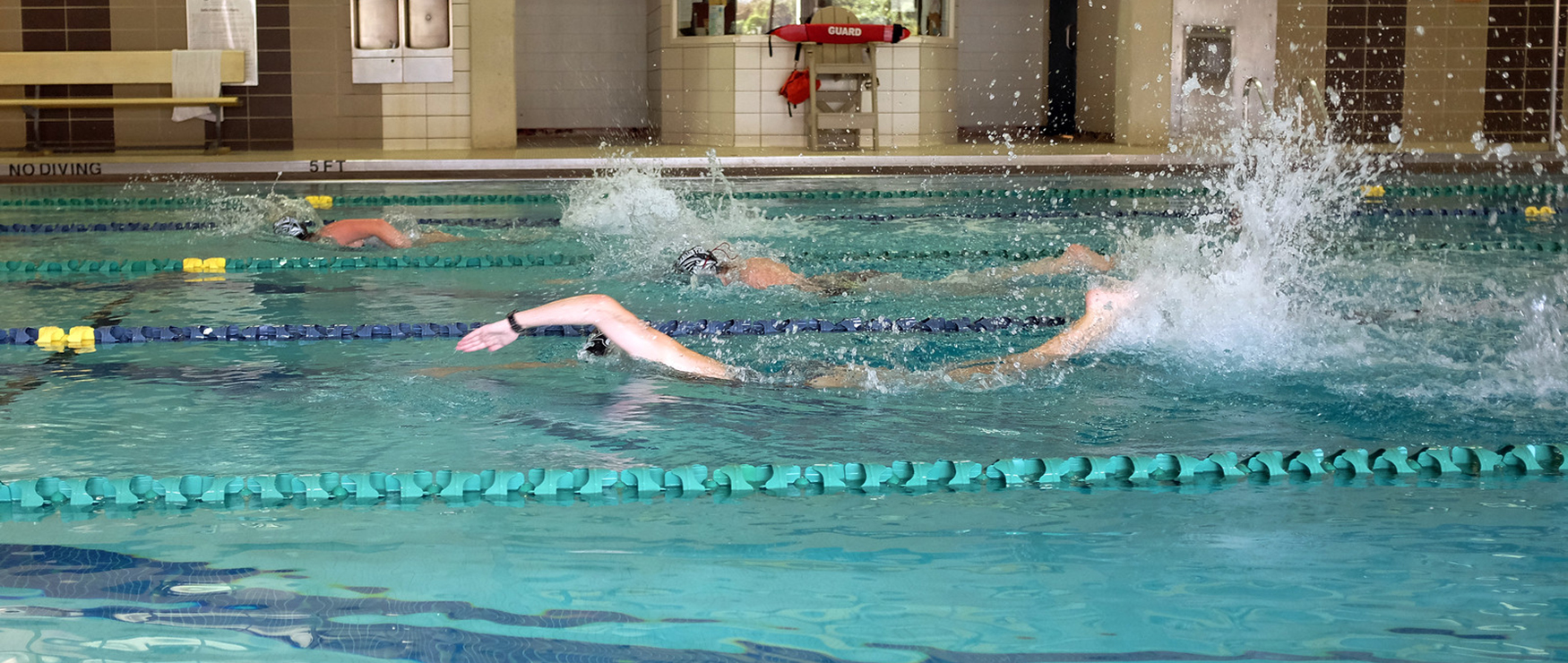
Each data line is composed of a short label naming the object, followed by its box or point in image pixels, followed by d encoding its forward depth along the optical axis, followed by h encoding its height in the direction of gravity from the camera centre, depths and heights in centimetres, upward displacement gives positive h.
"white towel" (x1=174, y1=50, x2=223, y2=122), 1160 +77
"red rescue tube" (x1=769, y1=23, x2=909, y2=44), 1094 +104
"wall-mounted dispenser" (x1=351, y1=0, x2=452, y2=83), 1205 +107
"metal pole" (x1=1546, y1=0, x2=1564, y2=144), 1084 +109
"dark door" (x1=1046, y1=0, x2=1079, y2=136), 1459 +103
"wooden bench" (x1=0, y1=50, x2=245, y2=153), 1138 +79
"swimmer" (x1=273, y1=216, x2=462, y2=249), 604 -28
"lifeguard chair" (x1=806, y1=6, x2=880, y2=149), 1128 +68
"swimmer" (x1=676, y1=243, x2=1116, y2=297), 491 -37
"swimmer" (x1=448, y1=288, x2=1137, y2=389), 349 -44
